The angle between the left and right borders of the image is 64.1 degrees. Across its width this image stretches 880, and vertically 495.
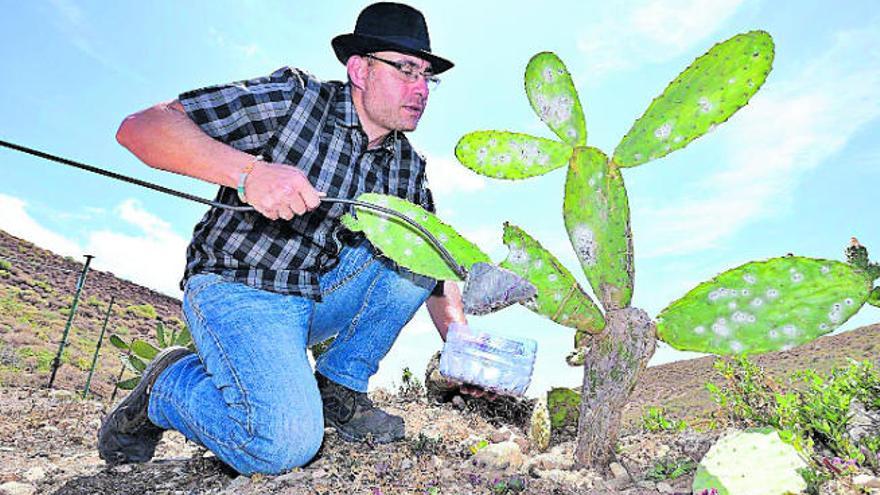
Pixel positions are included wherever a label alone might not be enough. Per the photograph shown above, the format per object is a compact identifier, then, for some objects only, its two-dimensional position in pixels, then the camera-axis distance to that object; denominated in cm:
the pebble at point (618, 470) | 165
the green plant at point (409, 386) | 332
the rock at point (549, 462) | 176
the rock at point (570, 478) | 159
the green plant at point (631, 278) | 161
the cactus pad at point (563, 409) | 257
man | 180
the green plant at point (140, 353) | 379
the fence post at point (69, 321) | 450
